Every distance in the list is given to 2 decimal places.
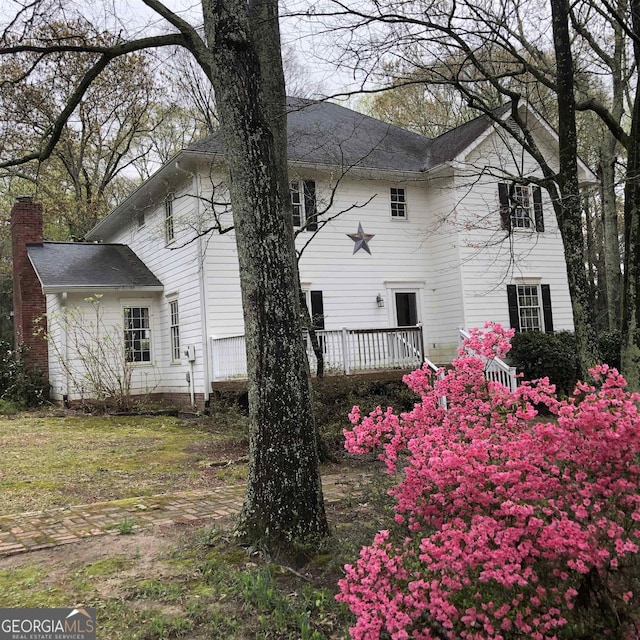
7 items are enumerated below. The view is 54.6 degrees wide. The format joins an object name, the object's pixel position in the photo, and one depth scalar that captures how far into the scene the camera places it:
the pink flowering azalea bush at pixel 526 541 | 2.36
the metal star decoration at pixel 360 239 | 15.79
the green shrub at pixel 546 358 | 13.58
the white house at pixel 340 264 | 14.38
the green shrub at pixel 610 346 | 14.84
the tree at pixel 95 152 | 21.80
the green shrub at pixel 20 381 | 16.94
